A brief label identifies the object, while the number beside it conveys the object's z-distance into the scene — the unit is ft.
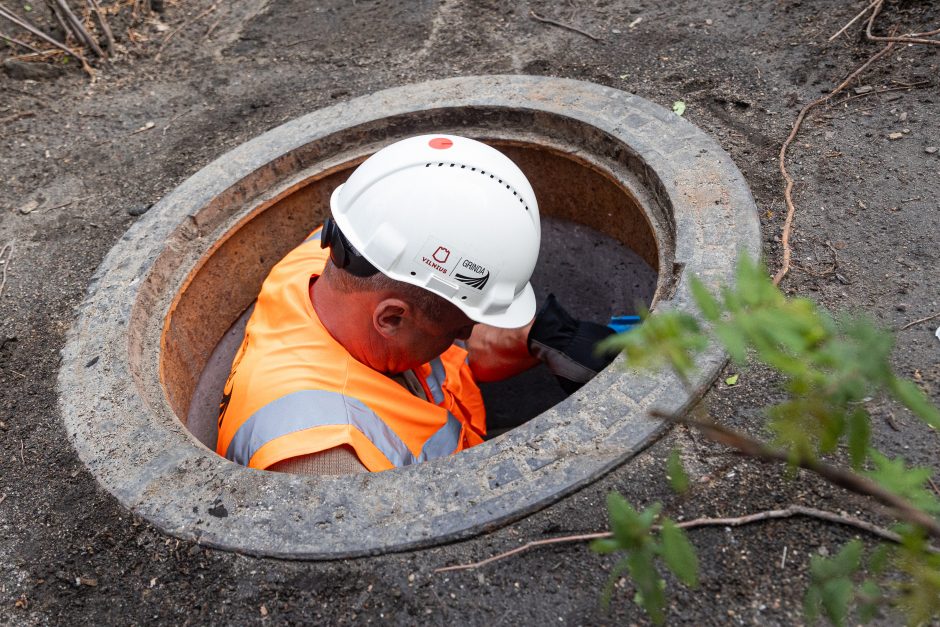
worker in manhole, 7.70
